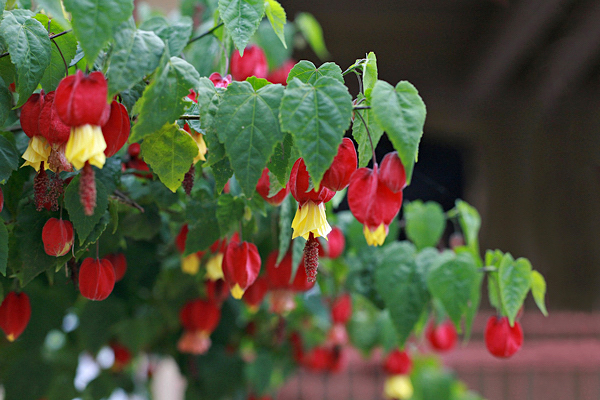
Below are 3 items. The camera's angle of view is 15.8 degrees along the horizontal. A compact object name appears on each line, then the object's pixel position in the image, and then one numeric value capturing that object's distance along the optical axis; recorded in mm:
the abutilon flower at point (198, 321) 1173
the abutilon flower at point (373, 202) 935
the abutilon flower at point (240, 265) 1005
